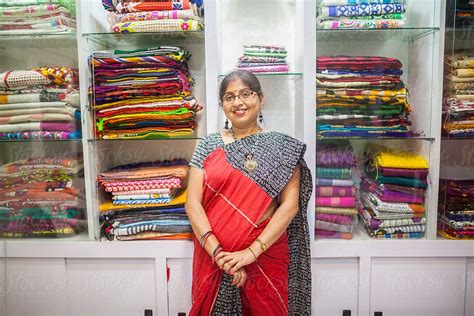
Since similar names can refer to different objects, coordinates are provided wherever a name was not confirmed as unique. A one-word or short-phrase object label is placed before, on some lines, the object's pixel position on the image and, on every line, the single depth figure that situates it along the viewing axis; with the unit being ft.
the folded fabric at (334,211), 5.88
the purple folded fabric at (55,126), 5.83
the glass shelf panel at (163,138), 5.86
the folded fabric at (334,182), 5.84
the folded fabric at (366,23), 5.61
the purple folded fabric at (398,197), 5.84
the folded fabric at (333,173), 5.83
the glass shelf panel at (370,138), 5.76
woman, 4.69
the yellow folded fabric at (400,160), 5.80
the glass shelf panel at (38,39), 5.82
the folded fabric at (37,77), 5.73
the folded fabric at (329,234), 5.86
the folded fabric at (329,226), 5.89
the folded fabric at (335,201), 5.88
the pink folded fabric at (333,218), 5.89
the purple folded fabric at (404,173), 5.78
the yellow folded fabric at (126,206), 5.85
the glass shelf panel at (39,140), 5.88
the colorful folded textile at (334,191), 5.84
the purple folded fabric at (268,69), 5.74
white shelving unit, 5.62
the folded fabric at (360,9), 5.59
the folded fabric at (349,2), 5.61
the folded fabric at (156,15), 5.65
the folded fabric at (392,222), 5.83
